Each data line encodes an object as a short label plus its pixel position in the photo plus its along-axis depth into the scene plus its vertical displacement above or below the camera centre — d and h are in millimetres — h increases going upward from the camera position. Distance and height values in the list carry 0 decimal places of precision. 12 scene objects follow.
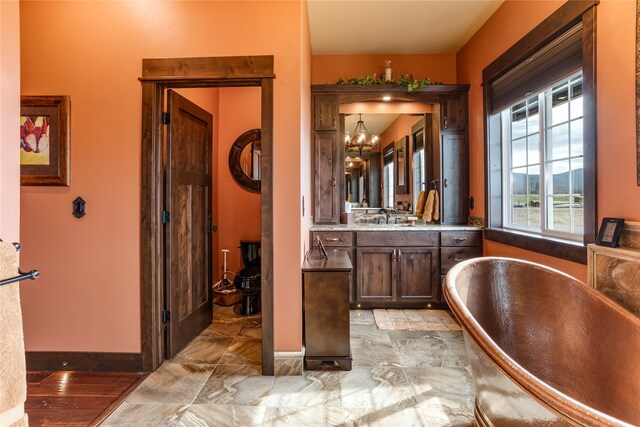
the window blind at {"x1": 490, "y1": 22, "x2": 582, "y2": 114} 2139 +1118
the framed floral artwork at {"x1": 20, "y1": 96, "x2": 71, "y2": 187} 2213 +528
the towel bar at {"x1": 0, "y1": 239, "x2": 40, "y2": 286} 964 -196
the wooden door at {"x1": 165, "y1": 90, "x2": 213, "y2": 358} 2410 -67
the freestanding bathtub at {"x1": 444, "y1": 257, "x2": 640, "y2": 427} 1093 -597
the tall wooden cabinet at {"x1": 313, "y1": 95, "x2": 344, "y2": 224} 3688 +664
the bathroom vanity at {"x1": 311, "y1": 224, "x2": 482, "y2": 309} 3438 -488
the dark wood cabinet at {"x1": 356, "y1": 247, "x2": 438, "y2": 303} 3463 -677
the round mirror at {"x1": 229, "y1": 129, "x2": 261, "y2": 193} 4056 +663
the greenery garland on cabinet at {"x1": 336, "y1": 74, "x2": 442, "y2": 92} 3568 +1510
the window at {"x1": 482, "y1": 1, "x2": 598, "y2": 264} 2012 +610
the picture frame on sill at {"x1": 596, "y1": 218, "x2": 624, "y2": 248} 1739 -117
